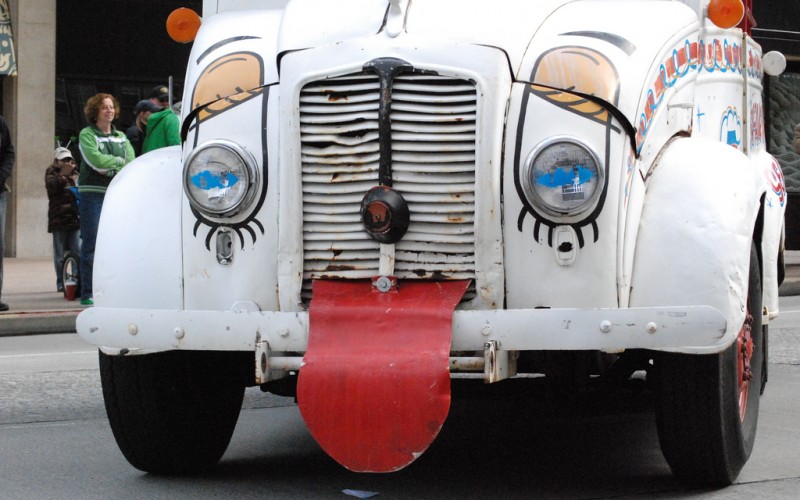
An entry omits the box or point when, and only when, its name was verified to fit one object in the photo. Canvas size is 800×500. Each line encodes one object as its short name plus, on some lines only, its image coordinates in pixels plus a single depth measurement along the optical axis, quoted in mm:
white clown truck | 4320
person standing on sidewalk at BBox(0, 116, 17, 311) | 11888
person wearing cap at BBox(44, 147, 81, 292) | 13844
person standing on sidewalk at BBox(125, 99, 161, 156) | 12578
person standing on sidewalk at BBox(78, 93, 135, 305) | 12227
